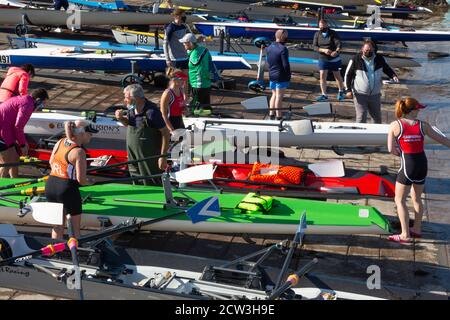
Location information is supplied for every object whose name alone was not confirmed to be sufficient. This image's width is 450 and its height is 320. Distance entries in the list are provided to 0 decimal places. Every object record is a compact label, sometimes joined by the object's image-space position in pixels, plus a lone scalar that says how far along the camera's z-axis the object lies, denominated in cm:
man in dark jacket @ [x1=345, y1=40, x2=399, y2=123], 1062
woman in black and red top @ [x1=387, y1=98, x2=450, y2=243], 786
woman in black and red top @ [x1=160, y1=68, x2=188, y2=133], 905
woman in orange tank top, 700
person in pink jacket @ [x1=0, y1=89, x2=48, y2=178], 875
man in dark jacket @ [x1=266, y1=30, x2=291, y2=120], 1150
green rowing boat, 756
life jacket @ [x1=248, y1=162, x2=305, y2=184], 889
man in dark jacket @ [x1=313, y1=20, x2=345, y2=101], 1327
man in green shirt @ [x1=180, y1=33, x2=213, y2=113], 1123
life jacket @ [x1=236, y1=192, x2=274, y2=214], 785
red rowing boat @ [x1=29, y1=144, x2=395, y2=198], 873
